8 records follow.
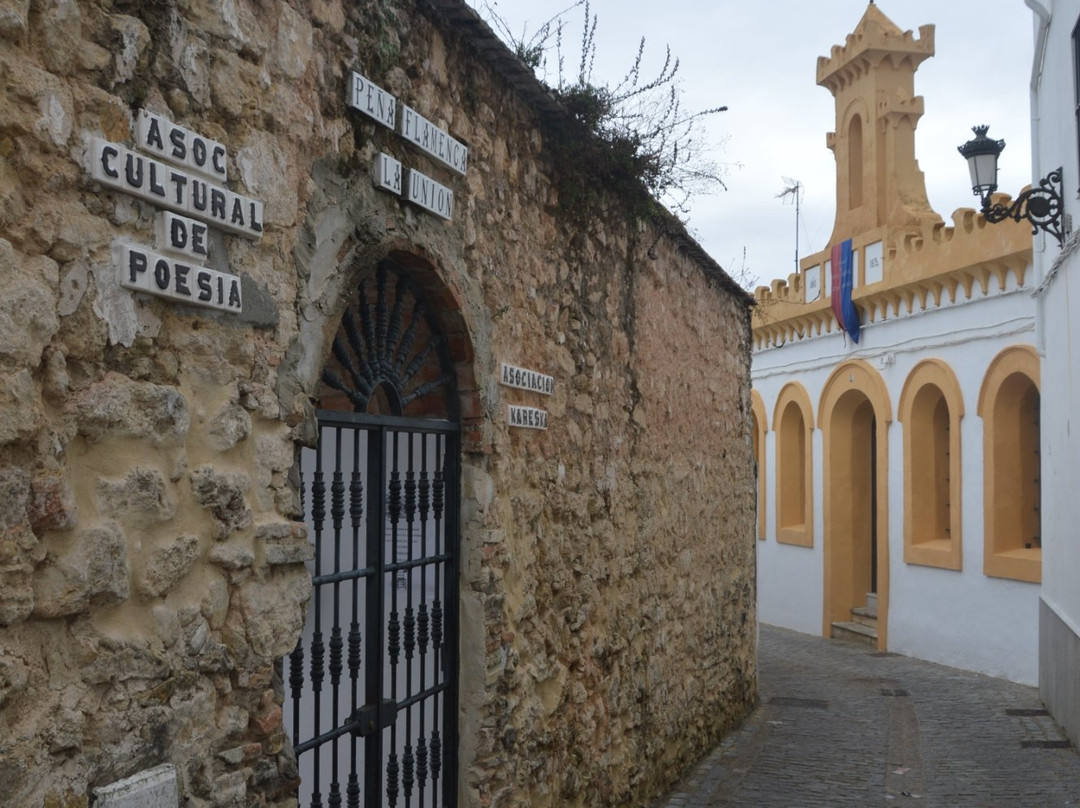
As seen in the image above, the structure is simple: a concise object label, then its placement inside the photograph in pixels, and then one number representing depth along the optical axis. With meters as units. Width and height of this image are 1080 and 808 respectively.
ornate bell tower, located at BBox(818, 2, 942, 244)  16.53
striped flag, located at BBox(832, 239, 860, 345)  16.61
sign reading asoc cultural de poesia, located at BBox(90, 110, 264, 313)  2.61
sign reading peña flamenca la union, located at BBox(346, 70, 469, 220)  3.69
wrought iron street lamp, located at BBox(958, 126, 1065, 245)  9.44
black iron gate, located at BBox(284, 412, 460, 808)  3.86
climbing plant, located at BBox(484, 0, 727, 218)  5.54
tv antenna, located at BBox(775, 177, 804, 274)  20.38
